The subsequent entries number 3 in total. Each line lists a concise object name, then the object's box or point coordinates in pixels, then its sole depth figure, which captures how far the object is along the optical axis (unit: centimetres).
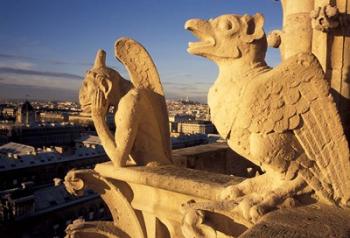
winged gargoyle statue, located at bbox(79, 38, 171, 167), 375
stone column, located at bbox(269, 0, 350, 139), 348
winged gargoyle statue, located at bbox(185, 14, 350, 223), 253
